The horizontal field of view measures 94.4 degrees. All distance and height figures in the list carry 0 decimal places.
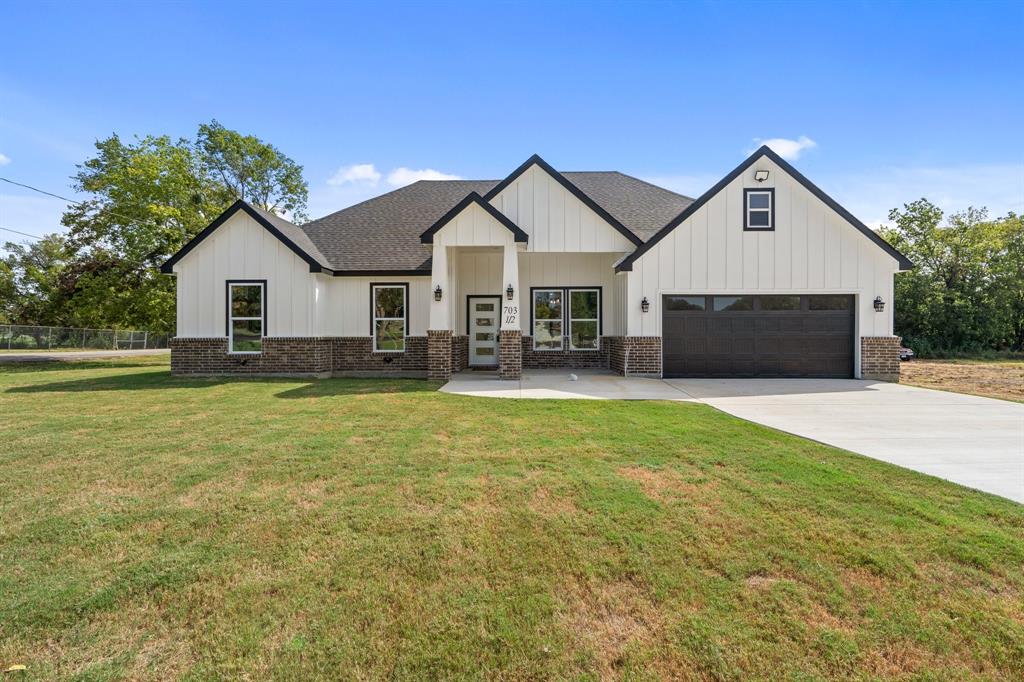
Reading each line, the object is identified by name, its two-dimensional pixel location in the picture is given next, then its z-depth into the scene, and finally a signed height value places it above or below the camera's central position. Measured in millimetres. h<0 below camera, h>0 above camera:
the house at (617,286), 12969 +1387
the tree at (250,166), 29500 +10878
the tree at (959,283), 27031 +3107
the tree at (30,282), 43312 +5114
